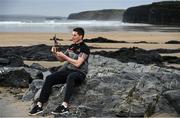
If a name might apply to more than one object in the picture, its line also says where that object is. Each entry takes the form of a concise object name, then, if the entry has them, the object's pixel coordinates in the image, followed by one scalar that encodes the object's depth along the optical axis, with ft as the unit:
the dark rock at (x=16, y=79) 37.24
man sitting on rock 27.22
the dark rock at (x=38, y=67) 45.64
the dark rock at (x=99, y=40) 92.27
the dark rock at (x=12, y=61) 45.97
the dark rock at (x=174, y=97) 26.27
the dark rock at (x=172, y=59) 54.72
